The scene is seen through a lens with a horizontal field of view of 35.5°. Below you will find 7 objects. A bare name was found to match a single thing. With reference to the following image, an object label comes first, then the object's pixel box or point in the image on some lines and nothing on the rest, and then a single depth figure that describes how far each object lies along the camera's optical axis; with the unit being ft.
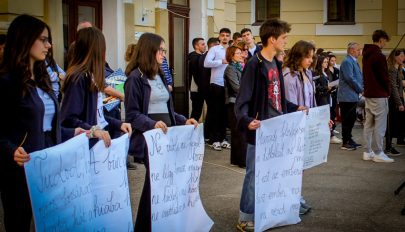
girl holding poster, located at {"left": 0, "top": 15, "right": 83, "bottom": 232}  12.53
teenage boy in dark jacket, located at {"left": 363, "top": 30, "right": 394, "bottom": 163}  31.83
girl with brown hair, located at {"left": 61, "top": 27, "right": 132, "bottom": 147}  14.73
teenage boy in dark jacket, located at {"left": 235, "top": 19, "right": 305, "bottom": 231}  18.48
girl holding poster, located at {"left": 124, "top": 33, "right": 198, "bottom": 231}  16.44
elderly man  36.47
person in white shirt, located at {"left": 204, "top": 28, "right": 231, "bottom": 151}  36.35
